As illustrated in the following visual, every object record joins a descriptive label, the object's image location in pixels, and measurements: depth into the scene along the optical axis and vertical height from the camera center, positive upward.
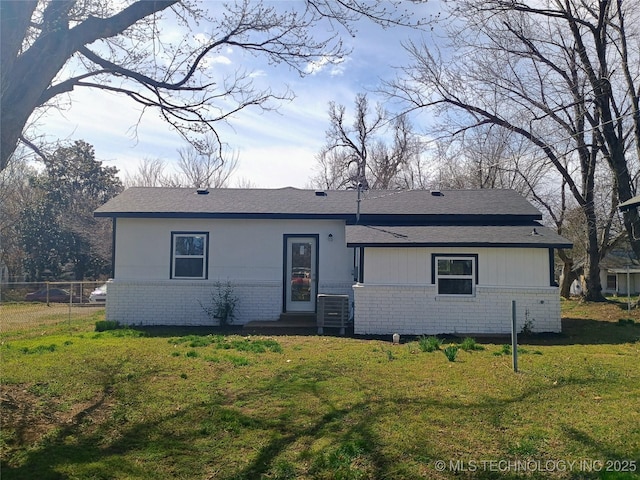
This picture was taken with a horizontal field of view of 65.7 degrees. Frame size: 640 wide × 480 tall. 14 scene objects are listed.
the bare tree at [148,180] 38.78 +7.20
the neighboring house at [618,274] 37.38 +0.20
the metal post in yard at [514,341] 7.54 -1.01
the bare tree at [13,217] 25.47 +3.49
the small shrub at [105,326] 12.99 -1.44
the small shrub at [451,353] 8.44 -1.35
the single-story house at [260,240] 14.12 +0.92
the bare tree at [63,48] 5.37 +2.87
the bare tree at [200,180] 36.71 +6.98
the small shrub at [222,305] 13.90 -0.91
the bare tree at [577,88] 16.17 +6.67
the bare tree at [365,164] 38.09 +8.57
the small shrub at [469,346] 9.84 -1.42
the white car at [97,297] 24.91 -1.29
